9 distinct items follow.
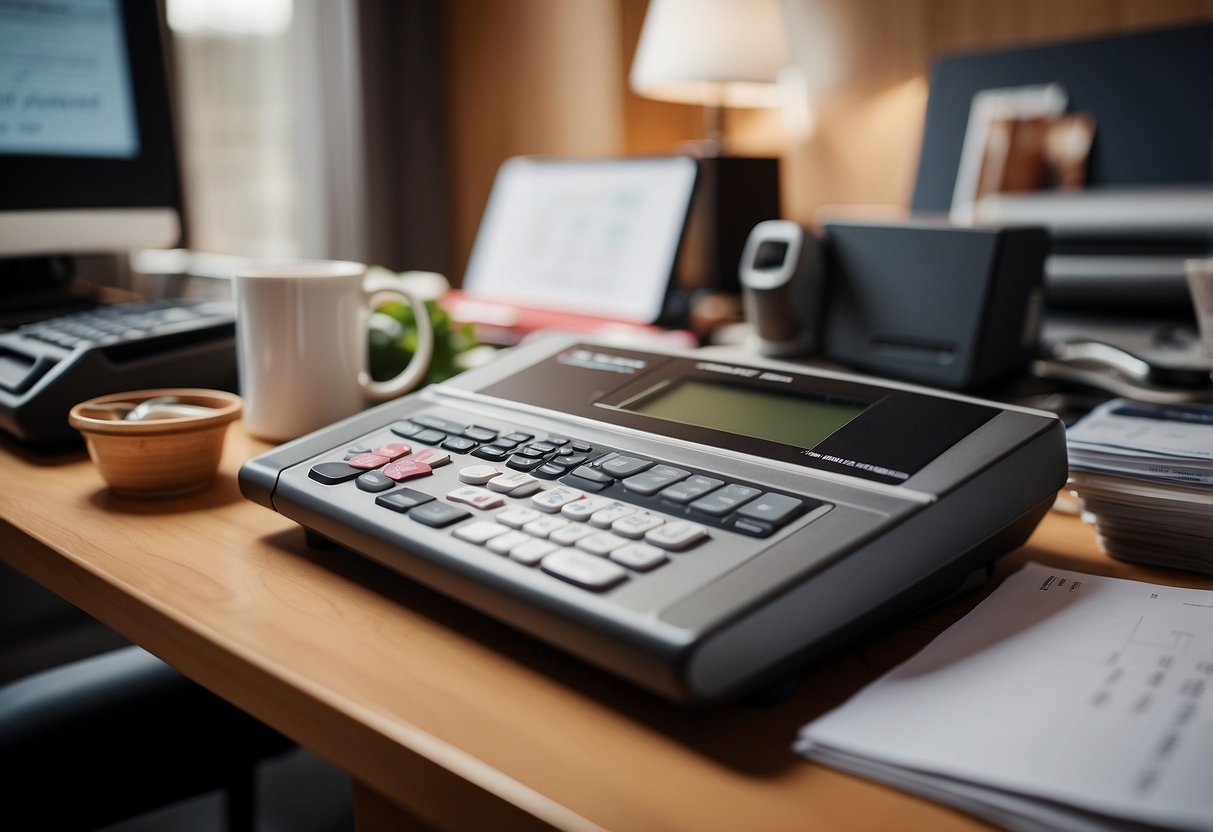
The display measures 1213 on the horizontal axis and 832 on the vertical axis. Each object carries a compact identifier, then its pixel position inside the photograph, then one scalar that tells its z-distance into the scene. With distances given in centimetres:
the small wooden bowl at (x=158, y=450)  54
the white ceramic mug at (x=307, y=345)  63
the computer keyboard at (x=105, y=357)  63
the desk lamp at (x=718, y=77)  169
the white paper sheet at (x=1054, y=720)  26
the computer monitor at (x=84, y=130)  90
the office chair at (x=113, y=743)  61
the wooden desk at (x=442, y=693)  28
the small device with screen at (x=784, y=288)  74
